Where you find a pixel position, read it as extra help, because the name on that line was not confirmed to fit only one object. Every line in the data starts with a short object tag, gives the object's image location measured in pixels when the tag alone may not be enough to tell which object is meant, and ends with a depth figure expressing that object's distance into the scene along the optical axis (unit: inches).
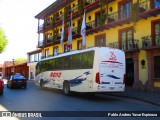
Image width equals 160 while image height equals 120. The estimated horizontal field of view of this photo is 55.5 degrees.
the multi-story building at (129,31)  490.5
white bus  352.5
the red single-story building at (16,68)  1412.5
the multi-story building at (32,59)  1220.8
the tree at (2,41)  1180.2
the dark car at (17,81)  611.2
